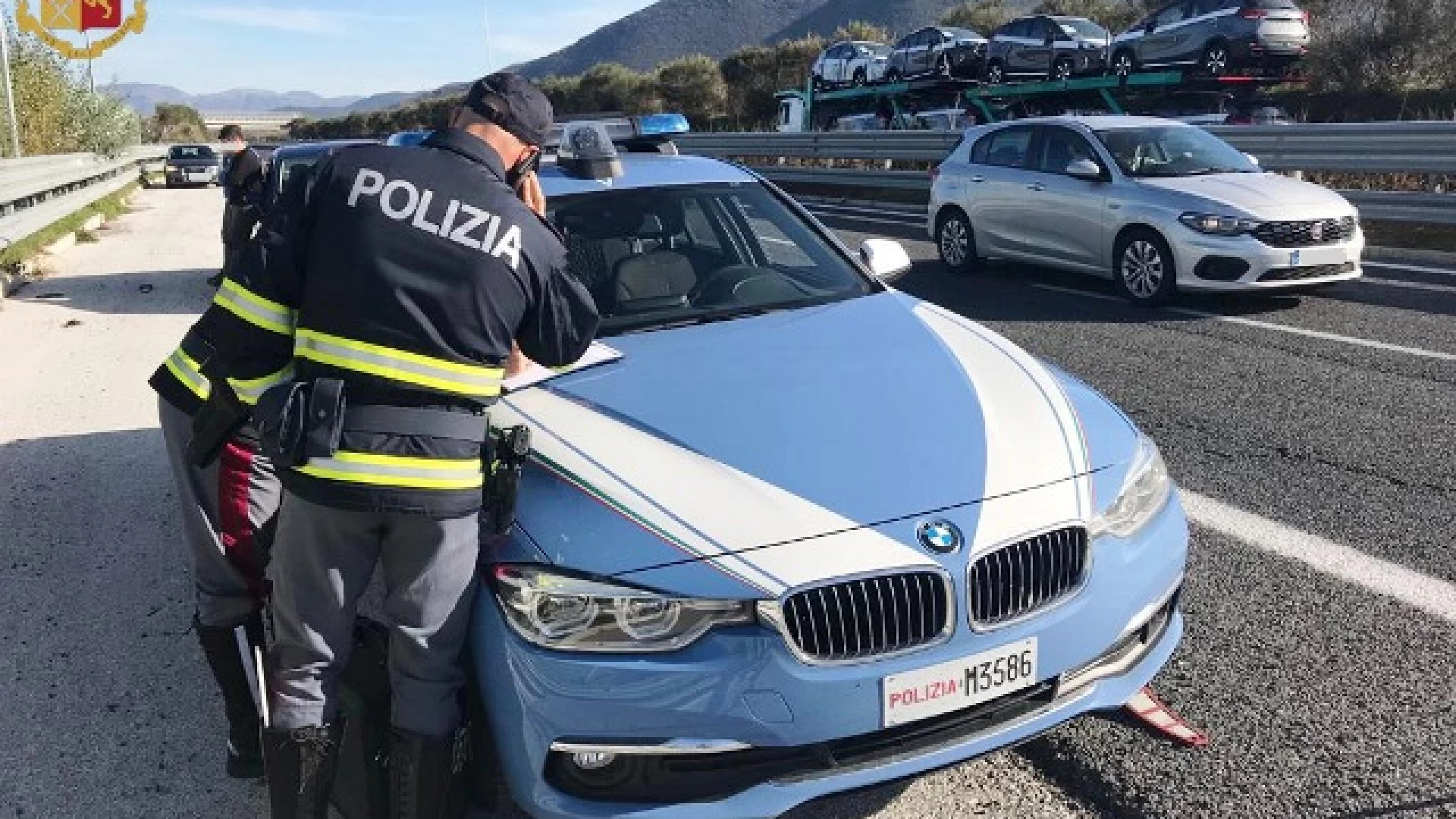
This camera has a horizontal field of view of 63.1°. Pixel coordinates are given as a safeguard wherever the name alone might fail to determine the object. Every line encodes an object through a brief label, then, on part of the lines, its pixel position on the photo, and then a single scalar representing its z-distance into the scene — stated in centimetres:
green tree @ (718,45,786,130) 4466
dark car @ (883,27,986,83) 2625
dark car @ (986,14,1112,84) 2334
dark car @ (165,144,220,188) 3575
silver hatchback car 895
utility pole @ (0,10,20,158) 1855
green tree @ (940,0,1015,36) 4872
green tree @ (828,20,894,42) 4931
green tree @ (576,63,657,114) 5347
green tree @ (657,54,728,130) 4747
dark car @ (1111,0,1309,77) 1978
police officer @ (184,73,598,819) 236
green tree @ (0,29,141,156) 2330
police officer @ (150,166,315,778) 309
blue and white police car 241
